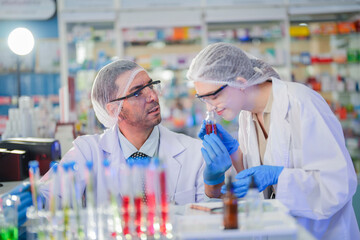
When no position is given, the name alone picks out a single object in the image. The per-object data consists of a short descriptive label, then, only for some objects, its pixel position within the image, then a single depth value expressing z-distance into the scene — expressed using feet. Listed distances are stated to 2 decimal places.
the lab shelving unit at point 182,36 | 17.83
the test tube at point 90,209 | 4.15
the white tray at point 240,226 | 3.84
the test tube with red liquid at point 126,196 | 4.26
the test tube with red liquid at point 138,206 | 4.33
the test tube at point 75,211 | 4.27
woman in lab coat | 6.06
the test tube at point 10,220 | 4.55
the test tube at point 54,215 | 4.31
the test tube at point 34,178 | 4.41
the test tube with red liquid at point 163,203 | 4.27
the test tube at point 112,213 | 4.34
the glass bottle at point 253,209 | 4.12
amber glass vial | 4.01
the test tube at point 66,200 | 4.17
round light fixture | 11.50
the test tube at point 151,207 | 4.32
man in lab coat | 7.39
